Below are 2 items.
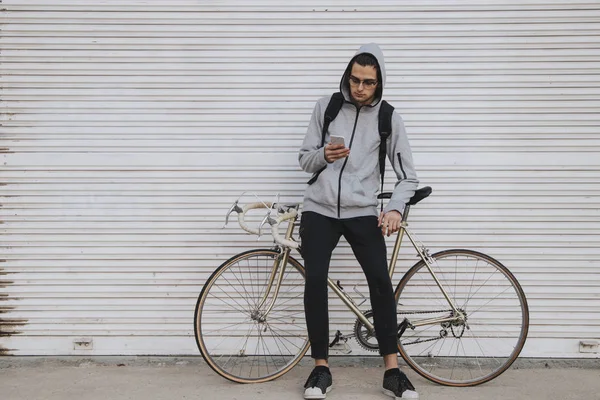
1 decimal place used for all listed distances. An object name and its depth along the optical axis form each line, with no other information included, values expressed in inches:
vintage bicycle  181.0
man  155.3
